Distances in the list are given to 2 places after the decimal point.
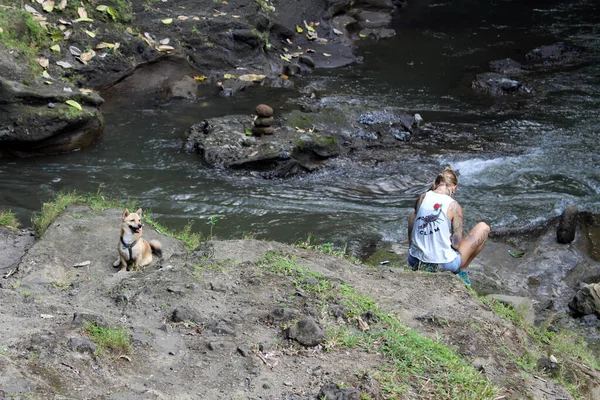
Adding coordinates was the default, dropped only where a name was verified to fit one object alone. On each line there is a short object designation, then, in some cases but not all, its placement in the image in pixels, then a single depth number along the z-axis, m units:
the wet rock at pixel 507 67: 16.59
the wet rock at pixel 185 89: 14.20
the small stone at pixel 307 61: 16.91
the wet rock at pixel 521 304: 6.29
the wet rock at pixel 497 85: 15.18
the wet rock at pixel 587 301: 7.20
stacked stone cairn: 11.48
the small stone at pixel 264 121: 11.53
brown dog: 6.40
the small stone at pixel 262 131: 11.61
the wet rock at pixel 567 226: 8.73
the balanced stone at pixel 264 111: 11.45
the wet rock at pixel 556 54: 17.33
